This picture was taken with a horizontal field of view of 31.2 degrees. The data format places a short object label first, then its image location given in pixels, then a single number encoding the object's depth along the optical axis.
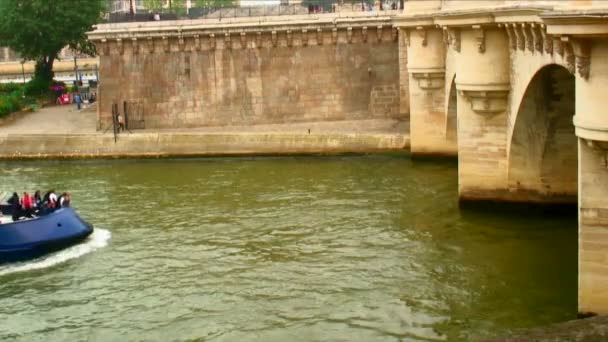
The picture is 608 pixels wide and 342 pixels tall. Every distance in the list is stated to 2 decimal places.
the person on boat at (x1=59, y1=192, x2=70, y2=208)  29.10
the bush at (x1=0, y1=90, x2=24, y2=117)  51.44
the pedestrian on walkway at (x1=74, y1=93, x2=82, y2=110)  55.88
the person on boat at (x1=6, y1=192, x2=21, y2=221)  28.17
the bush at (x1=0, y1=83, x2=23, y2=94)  60.77
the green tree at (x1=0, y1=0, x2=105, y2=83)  56.94
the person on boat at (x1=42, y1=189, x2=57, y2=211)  29.06
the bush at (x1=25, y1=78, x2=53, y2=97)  59.62
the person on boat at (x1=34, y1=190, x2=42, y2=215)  28.84
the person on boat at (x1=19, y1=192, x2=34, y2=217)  28.54
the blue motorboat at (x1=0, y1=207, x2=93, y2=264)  26.83
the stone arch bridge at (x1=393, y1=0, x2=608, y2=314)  25.39
